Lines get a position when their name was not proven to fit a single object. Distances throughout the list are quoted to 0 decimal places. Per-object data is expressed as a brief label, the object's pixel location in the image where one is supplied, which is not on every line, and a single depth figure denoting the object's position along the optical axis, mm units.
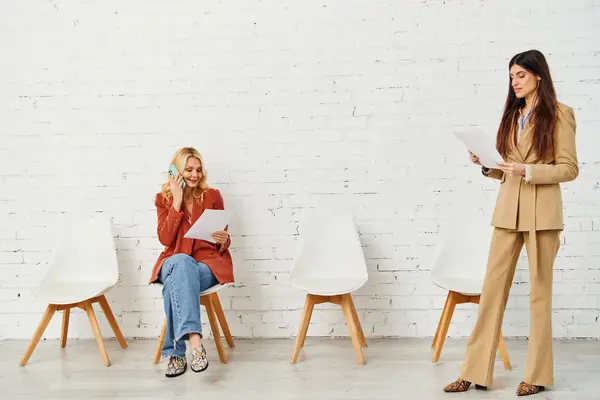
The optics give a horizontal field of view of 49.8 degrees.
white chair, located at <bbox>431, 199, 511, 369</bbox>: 3379
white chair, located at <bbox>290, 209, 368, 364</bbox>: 3564
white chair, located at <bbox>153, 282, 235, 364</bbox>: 3388
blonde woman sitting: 3174
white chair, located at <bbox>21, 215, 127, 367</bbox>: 3596
